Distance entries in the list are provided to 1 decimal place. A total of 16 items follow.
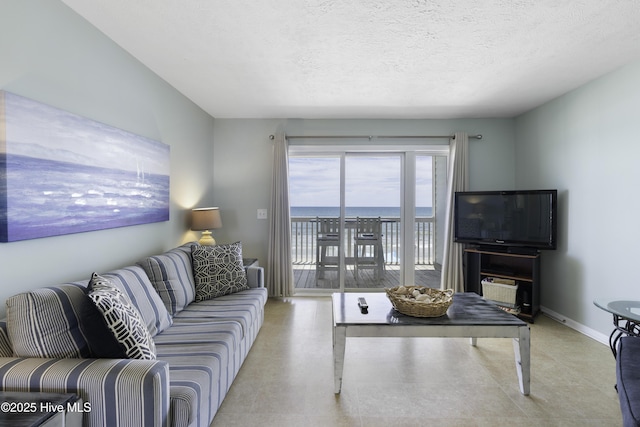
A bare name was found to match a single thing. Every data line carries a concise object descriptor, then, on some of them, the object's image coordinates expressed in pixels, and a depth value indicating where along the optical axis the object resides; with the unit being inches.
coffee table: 80.5
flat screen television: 132.1
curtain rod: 166.9
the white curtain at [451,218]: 164.4
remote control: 91.3
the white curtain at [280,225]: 165.0
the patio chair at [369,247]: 175.5
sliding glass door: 173.8
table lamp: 136.6
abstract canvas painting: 60.1
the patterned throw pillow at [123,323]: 55.1
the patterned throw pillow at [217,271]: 108.6
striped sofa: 47.9
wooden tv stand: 135.8
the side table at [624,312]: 78.4
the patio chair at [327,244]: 175.0
